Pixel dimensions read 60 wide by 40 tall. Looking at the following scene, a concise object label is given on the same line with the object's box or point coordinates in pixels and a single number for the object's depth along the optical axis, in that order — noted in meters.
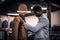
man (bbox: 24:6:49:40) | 1.64
